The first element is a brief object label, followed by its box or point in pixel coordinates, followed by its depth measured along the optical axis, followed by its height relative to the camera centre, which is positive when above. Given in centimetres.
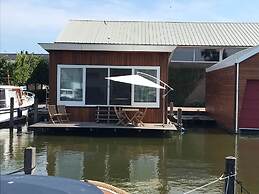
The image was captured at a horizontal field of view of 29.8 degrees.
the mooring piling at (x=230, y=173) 665 -102
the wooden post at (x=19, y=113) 2122 -72
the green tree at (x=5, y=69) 3434 +193
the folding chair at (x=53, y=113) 1722 -58
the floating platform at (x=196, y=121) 2260 -106
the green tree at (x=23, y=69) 3416 +199
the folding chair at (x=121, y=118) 1695 -71
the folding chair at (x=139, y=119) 1694 -74
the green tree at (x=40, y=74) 3591 +167
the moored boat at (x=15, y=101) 1994 -22
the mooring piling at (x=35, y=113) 1878 -64
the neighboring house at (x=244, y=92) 1884 +27
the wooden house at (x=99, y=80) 1789 +63
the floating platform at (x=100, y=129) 1642 -110
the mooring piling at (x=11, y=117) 1814 -79
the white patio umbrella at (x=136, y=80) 1641 +60
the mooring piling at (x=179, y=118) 1806 -76
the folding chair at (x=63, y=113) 1767 -60
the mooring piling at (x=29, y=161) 704 -94
